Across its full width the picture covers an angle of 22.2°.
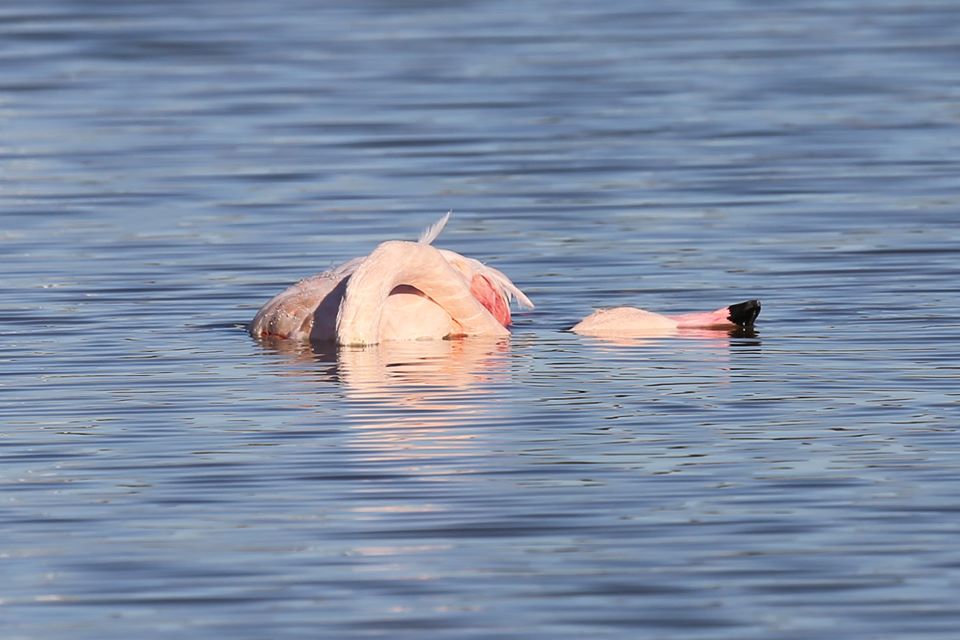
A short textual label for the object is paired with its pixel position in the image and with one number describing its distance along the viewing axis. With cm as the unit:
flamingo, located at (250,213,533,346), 1226
